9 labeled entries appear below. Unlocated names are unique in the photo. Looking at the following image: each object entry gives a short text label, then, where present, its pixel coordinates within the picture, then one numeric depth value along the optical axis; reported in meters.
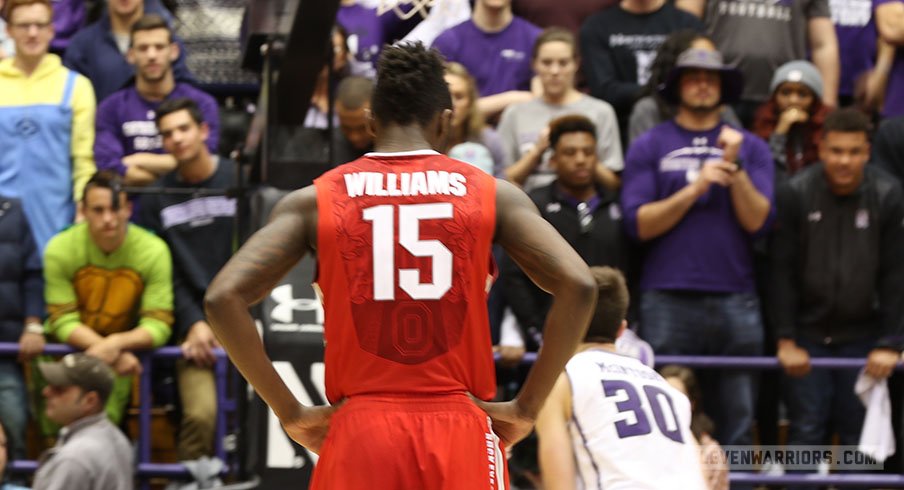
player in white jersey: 11.72
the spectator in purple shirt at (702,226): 17.92
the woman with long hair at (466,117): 18.75
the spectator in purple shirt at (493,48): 20.81
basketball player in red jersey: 8.72
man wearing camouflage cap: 15.84
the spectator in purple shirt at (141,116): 19.70
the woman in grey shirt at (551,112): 19.45
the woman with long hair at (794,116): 19.86
